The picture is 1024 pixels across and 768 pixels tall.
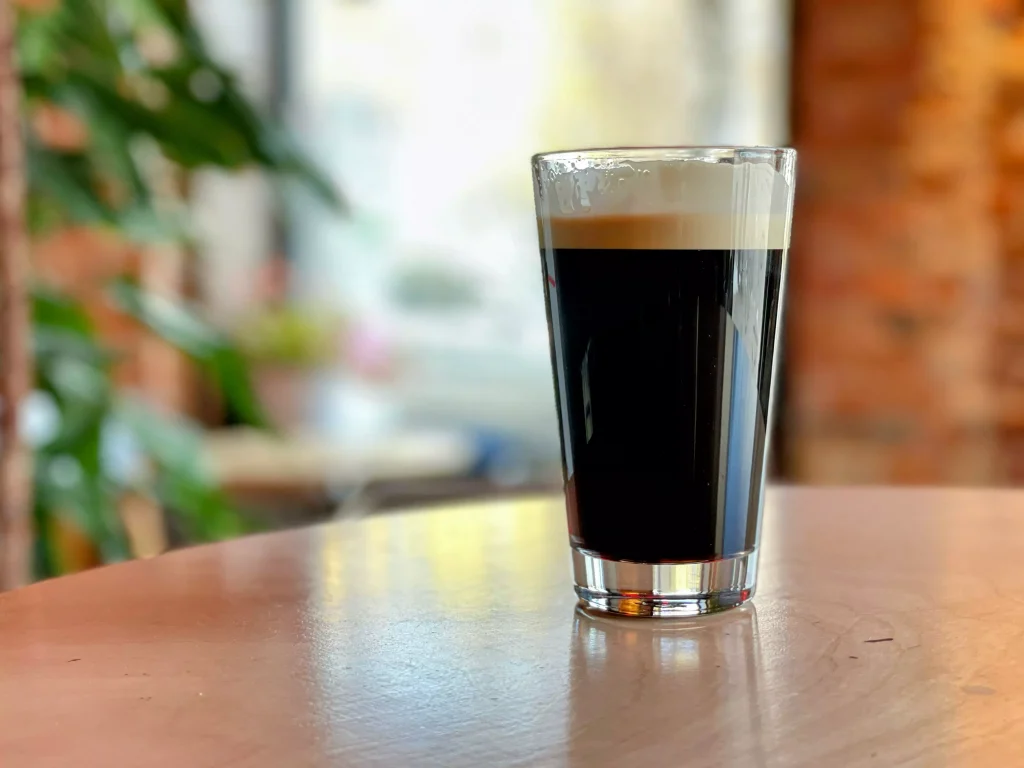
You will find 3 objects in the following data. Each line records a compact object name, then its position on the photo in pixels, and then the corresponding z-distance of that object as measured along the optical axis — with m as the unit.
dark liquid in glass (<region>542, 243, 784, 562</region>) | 0.53
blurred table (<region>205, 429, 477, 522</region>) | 3.12
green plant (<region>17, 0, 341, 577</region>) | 1.26
